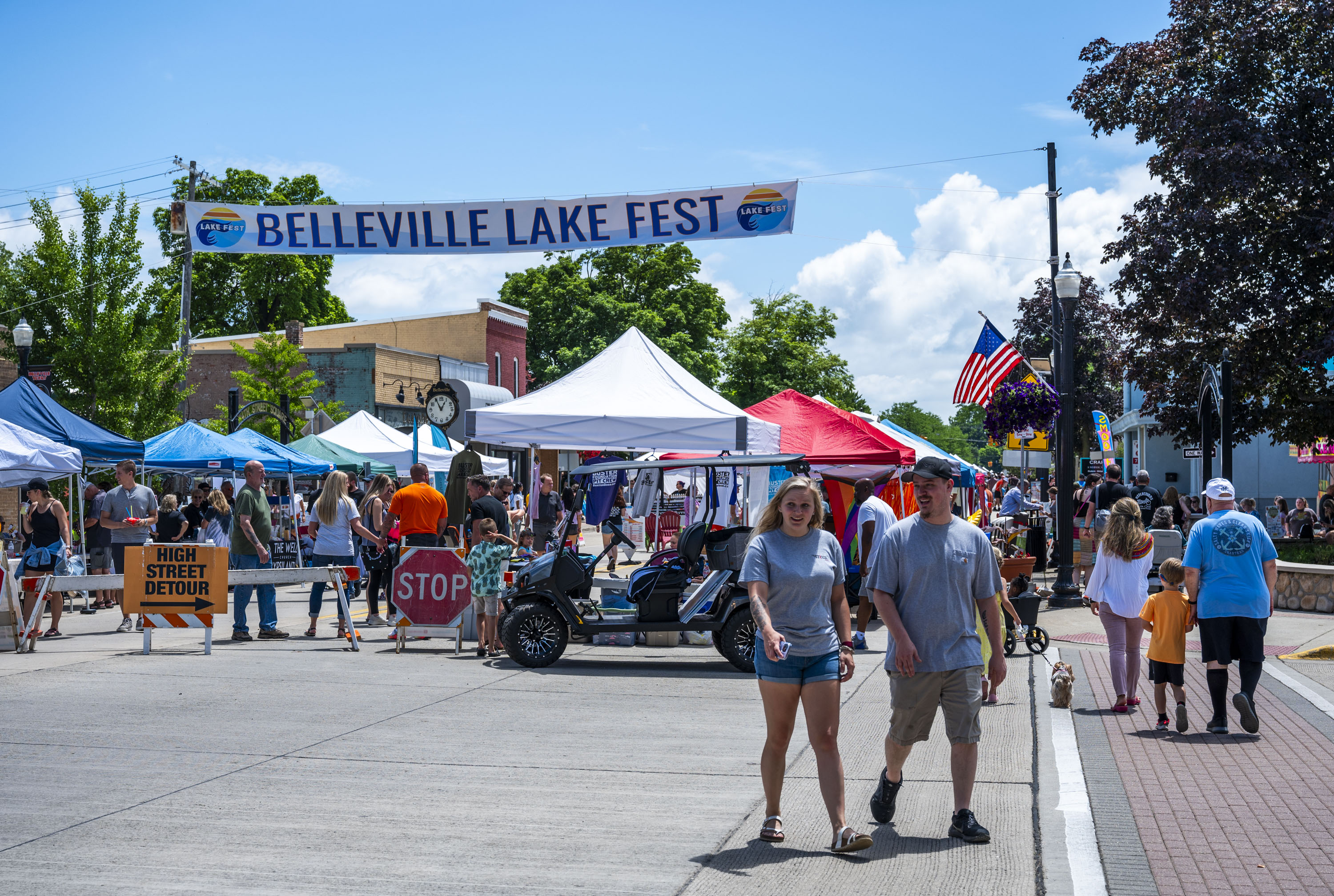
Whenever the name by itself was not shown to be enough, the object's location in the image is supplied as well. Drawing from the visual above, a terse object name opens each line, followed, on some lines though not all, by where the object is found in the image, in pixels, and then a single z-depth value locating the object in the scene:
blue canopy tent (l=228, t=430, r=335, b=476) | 22.31
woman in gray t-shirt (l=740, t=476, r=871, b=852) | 5.59
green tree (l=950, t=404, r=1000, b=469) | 174.52
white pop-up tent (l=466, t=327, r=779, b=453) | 16.11
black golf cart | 11.67
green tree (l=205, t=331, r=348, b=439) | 36.66
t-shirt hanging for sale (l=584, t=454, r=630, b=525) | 14.23
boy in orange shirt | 8.68
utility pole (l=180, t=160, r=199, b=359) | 34.62
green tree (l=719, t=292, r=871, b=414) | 62.94
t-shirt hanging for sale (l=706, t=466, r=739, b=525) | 16.02
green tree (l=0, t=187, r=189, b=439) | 27.36
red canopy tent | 17.77
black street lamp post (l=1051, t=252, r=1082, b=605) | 17.67
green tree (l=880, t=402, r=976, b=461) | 156.88
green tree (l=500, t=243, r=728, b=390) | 57.19
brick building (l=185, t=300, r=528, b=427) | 46.03
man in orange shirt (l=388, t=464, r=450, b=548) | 14.10
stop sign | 12.82
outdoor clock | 27.23
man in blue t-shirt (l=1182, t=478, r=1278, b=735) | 8.57
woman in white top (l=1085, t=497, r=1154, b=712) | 9.16
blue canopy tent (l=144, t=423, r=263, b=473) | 20.98
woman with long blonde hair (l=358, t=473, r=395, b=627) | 15.44
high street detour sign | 12.61
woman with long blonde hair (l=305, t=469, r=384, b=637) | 14.23
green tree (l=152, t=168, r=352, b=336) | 60.50
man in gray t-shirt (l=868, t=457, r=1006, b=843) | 5.66
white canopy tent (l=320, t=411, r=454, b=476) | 28.19
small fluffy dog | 9.56
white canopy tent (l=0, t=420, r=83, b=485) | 15.95
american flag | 23.52
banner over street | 15.74
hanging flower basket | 23.72
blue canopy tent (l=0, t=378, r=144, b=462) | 18.47
